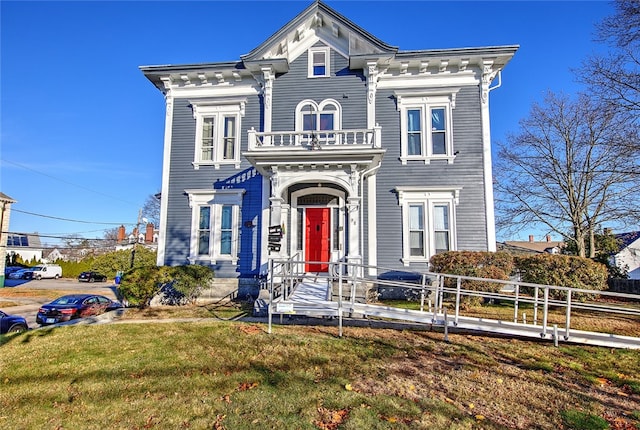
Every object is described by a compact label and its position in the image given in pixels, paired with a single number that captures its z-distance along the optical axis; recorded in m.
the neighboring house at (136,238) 36.09
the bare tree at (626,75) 12.44
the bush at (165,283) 10.78
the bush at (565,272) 9.43
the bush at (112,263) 37.81
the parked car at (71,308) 13.83
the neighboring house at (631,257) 31.95
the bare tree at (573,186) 19.42
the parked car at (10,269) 41.72
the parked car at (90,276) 39.34
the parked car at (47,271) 42.06
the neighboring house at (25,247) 53.09
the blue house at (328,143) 12.34
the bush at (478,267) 9.60
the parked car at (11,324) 10.40
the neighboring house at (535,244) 51.39
